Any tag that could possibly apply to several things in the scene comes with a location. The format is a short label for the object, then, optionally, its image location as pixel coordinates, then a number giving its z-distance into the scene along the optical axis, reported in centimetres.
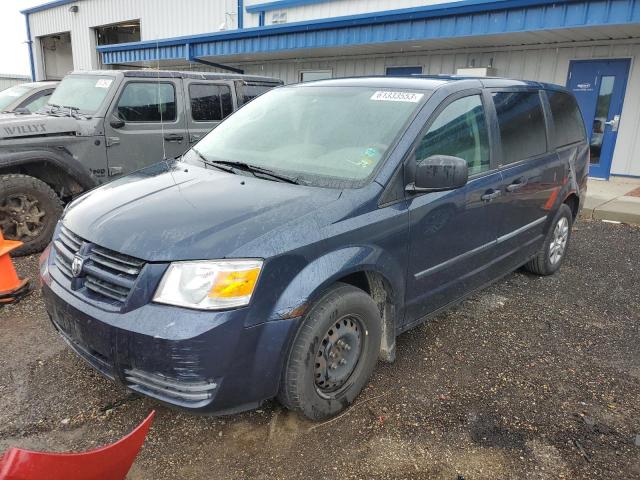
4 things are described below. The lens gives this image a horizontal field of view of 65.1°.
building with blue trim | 853
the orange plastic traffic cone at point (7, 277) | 402
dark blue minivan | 219
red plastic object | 140
